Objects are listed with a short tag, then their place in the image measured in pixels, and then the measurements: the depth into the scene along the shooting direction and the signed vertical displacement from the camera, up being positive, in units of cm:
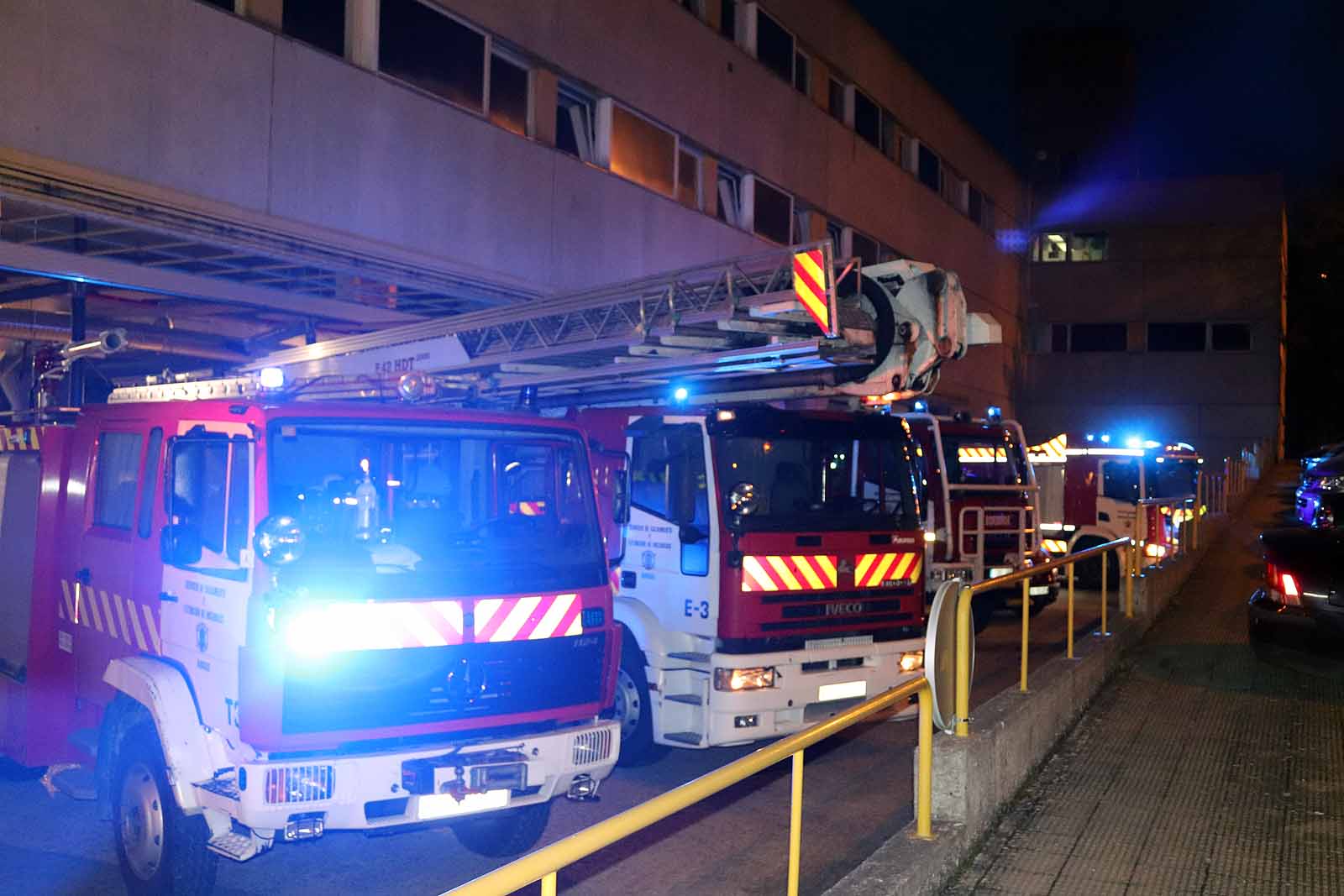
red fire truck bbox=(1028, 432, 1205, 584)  1605 -2
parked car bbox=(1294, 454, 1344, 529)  1803 -8
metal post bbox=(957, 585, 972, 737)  595 -91
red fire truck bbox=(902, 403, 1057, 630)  1211 -17
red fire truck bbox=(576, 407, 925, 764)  755 -64
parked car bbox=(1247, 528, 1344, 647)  921 -81
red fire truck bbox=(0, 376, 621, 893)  489 -68
